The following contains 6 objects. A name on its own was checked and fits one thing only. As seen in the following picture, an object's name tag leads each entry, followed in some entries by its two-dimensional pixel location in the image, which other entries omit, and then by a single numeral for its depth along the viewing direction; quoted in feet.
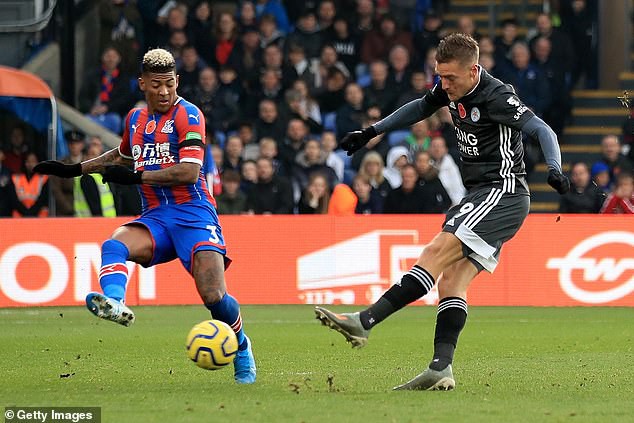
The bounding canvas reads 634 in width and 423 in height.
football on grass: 51.62
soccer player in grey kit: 53.57
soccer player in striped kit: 54.44
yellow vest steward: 116.16
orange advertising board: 104.78
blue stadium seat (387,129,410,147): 126.21
